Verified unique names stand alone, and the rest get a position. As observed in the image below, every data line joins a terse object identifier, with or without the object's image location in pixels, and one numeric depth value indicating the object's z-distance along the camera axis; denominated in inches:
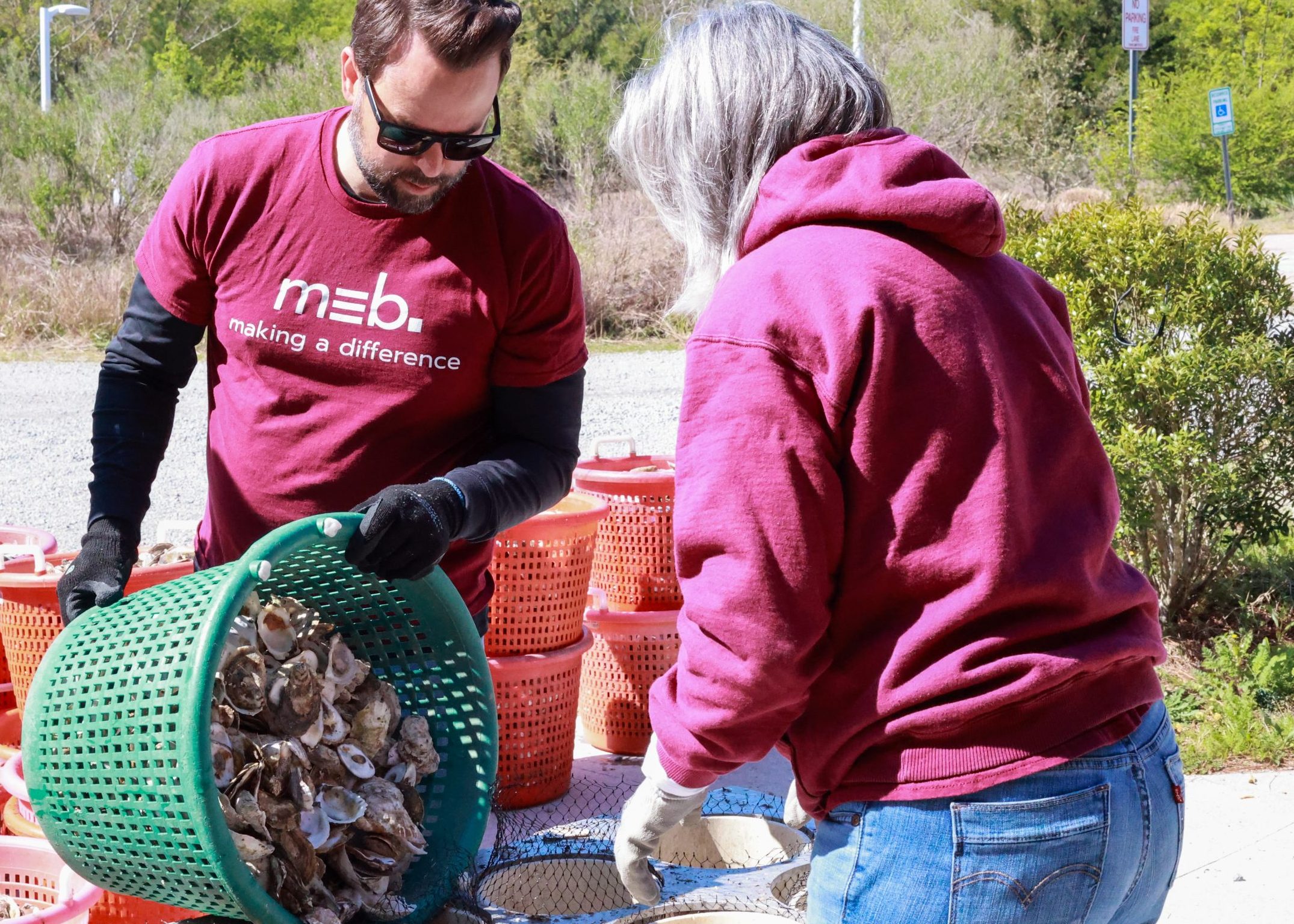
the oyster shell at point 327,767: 90.7
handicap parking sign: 702.5
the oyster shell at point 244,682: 85.6
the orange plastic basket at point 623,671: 170.7
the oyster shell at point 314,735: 89.4
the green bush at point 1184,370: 181.5
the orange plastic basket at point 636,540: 169.0
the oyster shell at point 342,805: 88.0
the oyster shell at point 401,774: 92.8
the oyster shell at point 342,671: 91.7
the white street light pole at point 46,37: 760.3
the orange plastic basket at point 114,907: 109.3
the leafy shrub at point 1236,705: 168.1
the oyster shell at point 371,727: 92.0
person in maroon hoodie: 59.3
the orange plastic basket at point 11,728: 140.3
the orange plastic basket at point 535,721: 154.6
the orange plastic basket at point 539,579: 152.6
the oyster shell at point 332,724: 90.9
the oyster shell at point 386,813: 88.4
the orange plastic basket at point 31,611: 127.8
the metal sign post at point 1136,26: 944.3
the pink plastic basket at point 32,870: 100.4
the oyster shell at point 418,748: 93.8
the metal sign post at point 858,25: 831.1
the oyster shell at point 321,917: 80.7
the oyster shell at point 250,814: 80.7
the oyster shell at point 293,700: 87.4
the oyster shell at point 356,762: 91.0
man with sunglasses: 91.4
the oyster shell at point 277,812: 83.0
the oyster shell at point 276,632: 88.7
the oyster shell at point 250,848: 79.1
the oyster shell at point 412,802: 93.3
